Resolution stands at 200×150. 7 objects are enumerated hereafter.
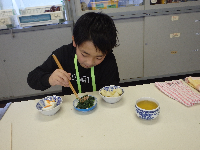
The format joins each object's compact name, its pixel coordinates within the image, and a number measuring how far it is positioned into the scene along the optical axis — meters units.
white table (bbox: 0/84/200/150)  0.64
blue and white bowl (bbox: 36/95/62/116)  0.81
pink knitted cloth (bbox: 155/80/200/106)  0.85
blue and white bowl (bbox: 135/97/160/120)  0.72
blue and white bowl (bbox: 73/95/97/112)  0.82
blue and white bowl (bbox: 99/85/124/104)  0.86
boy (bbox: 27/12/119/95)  0.88
